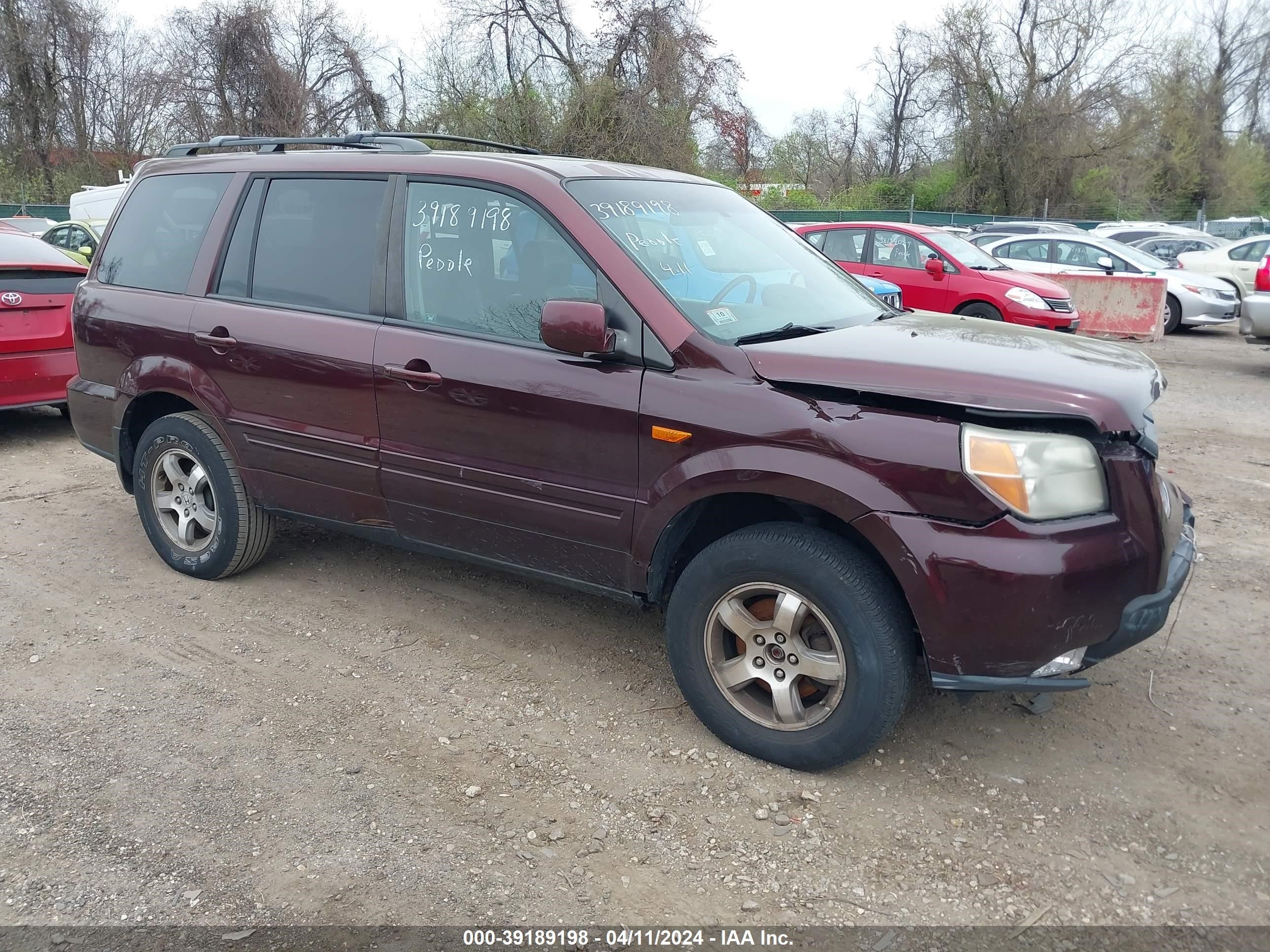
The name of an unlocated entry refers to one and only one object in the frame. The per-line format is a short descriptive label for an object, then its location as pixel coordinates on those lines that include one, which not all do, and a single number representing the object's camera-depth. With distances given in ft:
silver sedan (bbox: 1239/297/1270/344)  35.24
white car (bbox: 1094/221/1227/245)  66.95
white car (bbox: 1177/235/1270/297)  55.06
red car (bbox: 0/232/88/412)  23.09
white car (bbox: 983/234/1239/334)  48.49
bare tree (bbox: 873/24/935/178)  144.66
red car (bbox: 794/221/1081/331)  37.55
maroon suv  9.45
